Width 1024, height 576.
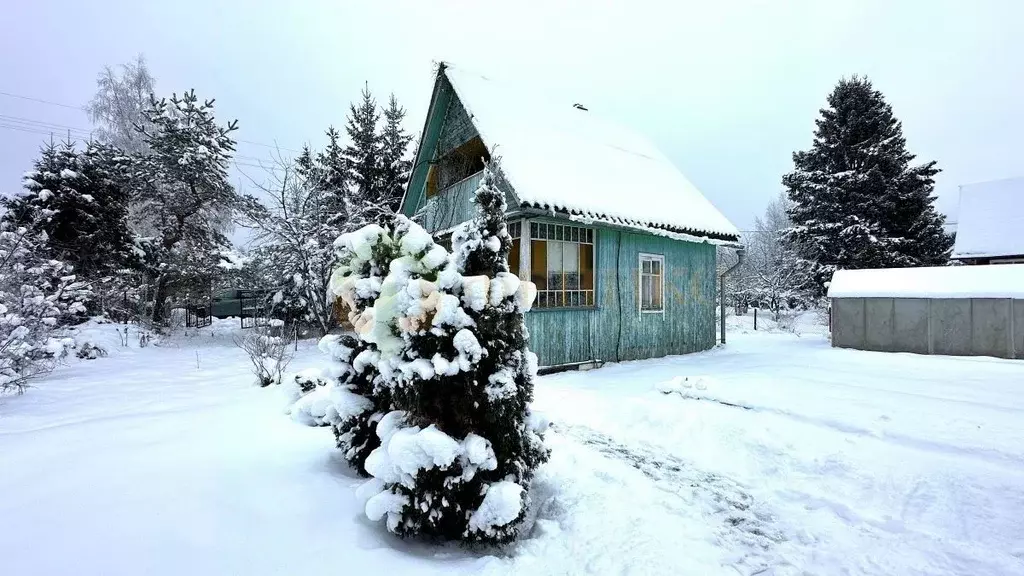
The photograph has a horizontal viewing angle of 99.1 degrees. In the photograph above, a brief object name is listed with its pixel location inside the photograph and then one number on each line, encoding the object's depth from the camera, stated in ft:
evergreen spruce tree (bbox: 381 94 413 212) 58.13
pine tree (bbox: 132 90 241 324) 50.31
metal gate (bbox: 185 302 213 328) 59.88
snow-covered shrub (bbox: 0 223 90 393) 21.44
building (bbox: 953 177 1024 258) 55.88
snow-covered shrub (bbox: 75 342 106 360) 32.94
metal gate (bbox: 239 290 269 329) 55.45
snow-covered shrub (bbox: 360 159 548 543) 8.89
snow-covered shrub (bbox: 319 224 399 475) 11.28
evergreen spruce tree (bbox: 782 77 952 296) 58.08
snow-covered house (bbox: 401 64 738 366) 28.53
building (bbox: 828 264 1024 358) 30.27
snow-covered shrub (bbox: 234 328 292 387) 23.56
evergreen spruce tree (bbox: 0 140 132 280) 43.75
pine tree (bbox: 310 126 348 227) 51.90
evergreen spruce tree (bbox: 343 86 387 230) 57.31
